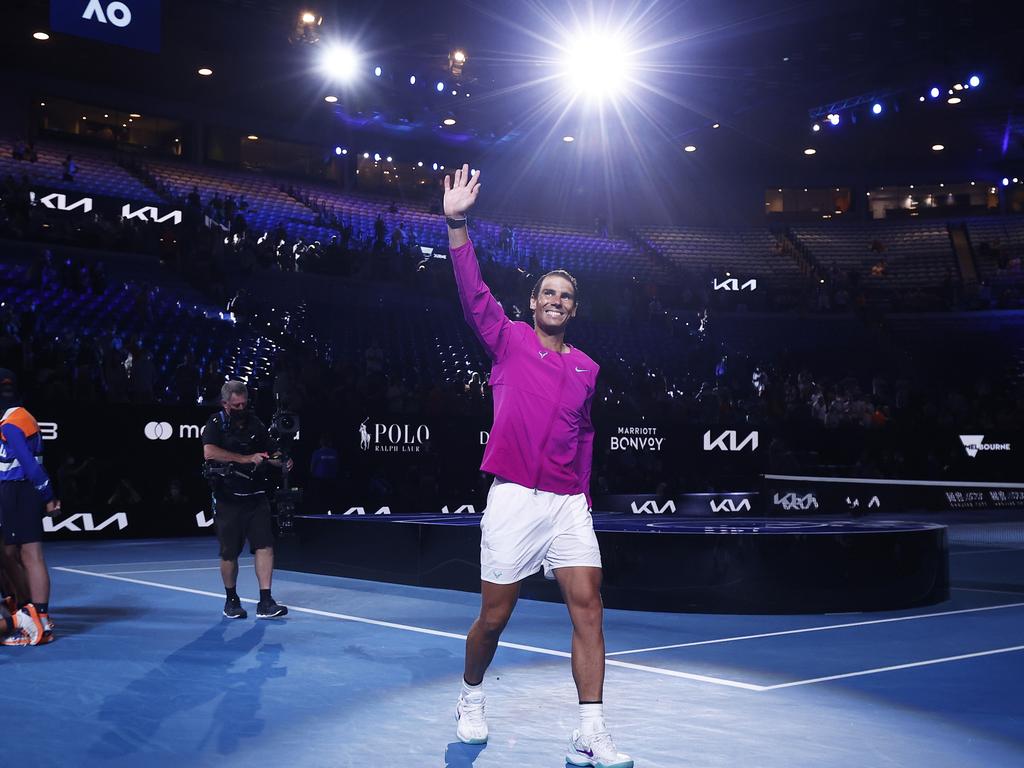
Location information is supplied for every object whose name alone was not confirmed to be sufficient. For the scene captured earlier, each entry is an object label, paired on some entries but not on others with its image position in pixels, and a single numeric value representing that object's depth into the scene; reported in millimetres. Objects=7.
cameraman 8328
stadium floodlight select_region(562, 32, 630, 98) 28672
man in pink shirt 4336
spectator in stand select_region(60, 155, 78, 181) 27719
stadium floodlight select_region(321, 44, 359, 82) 28266
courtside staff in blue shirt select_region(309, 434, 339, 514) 16891
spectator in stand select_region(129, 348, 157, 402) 16422
